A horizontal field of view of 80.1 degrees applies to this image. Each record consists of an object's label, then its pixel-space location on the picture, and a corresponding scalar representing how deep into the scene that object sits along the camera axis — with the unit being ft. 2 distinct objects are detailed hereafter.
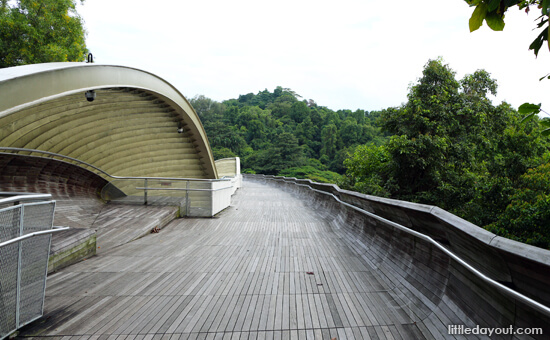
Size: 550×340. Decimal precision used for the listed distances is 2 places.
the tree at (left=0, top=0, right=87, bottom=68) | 60.18
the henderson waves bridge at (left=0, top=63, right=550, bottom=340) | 9.43
